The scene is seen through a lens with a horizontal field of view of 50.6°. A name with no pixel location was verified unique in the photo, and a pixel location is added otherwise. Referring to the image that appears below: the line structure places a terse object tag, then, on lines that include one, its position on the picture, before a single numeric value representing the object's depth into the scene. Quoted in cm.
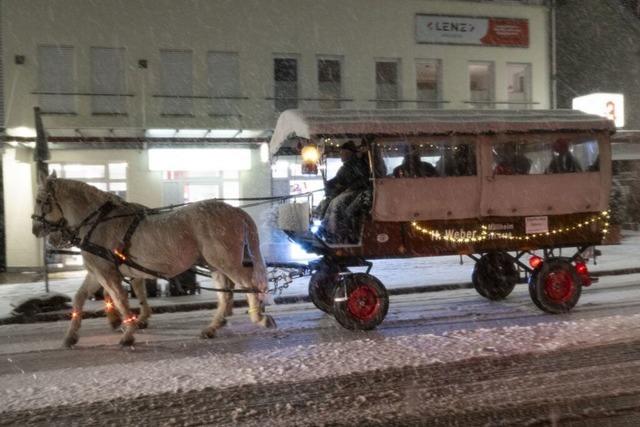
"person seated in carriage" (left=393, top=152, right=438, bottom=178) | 816
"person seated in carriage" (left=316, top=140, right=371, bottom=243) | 827
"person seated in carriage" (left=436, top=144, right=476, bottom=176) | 830
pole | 1116
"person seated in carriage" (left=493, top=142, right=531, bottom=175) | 843
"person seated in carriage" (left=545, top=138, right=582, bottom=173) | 865
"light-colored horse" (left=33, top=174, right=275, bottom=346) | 753
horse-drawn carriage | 805
